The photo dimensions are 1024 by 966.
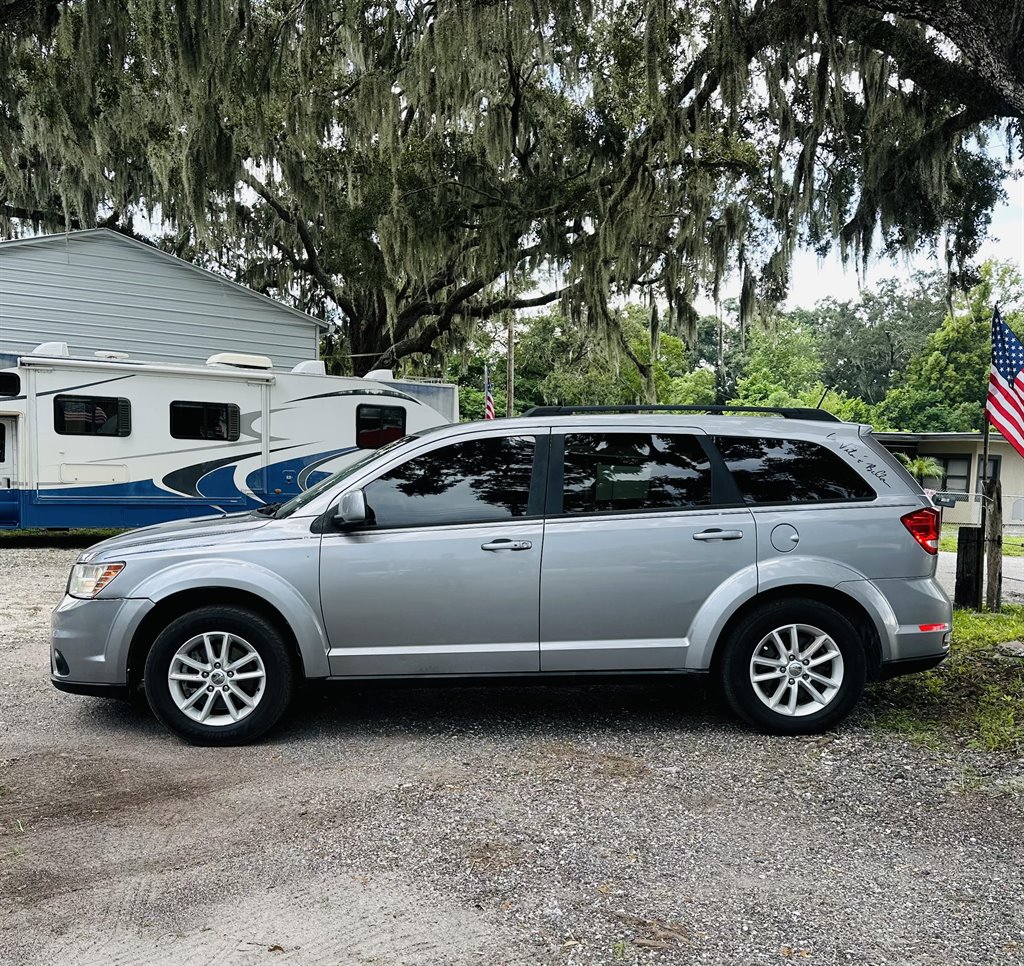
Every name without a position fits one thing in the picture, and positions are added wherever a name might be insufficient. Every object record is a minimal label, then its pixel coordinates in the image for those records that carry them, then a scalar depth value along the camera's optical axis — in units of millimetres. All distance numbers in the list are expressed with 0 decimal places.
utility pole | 31388
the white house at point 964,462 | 29125
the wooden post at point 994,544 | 8555
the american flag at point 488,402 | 26592
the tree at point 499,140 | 10516
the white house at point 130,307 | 15133
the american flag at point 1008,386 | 8797
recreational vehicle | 12203
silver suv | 4691
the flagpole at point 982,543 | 8688
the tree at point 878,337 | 60688
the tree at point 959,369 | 47125
